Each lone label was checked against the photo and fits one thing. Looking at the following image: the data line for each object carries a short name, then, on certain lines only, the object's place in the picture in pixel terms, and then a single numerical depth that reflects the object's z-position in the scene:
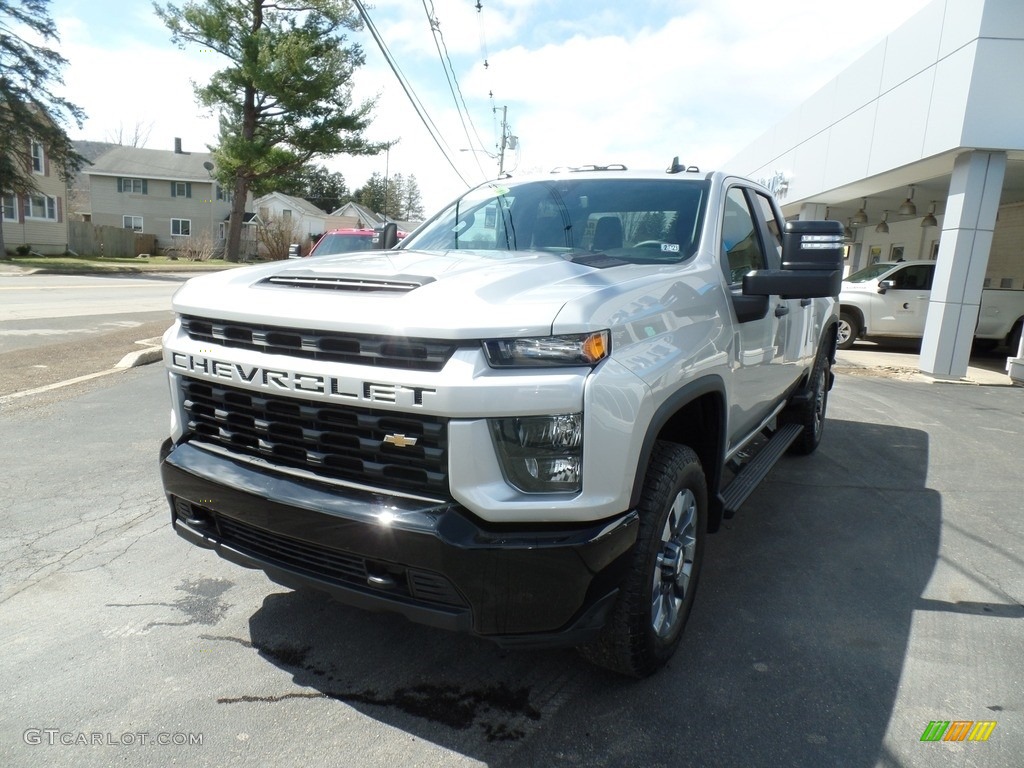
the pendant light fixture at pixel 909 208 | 14.34
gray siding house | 51.06
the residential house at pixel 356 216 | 70.50
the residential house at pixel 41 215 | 36.32
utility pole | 34.66
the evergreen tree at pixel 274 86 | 33.59
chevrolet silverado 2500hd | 2.11
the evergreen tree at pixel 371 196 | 91.94
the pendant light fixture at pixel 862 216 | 17.06
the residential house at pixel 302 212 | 67.06
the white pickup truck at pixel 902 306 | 13.30
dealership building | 9.22
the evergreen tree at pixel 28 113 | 29.69
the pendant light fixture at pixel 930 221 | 15.15
